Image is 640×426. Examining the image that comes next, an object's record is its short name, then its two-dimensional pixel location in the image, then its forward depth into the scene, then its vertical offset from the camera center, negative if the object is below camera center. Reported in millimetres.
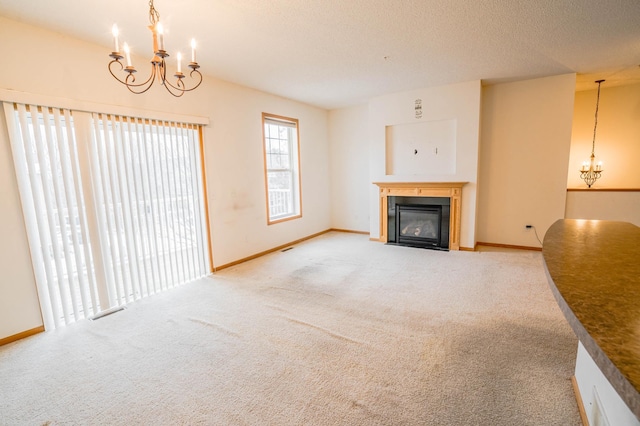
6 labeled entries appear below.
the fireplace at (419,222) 4738 -869
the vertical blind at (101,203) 2451 -218
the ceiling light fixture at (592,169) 4844 -71
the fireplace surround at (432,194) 4574 -391
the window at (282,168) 4883 +131
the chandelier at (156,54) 1575 +744
